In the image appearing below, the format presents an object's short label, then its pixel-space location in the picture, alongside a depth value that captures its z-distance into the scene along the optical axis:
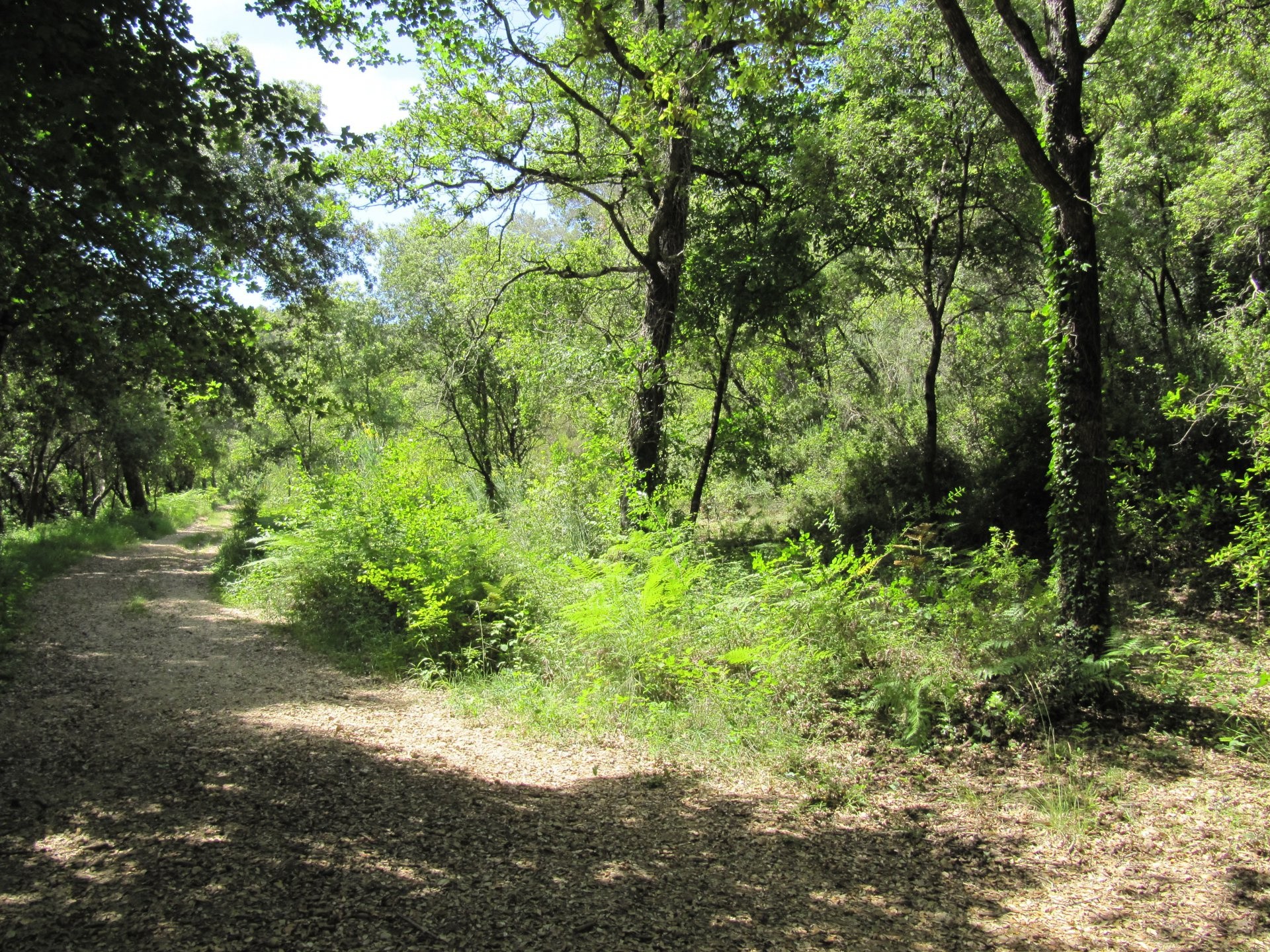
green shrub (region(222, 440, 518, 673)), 8.39
